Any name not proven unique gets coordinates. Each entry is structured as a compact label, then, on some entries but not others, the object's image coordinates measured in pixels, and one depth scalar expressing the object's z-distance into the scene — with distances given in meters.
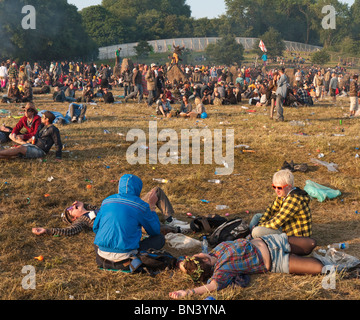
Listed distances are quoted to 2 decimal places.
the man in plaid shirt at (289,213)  4.71
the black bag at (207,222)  5.55
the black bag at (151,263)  4.32
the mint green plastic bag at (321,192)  6.84
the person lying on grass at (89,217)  5.36
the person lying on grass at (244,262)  4.06
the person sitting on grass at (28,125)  8.73
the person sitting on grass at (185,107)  14.75
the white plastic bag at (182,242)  5.11
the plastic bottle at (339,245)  5.05
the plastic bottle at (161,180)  7.73
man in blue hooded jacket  4.25
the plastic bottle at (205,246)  4.85
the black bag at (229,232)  5.12
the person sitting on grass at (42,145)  8.30
